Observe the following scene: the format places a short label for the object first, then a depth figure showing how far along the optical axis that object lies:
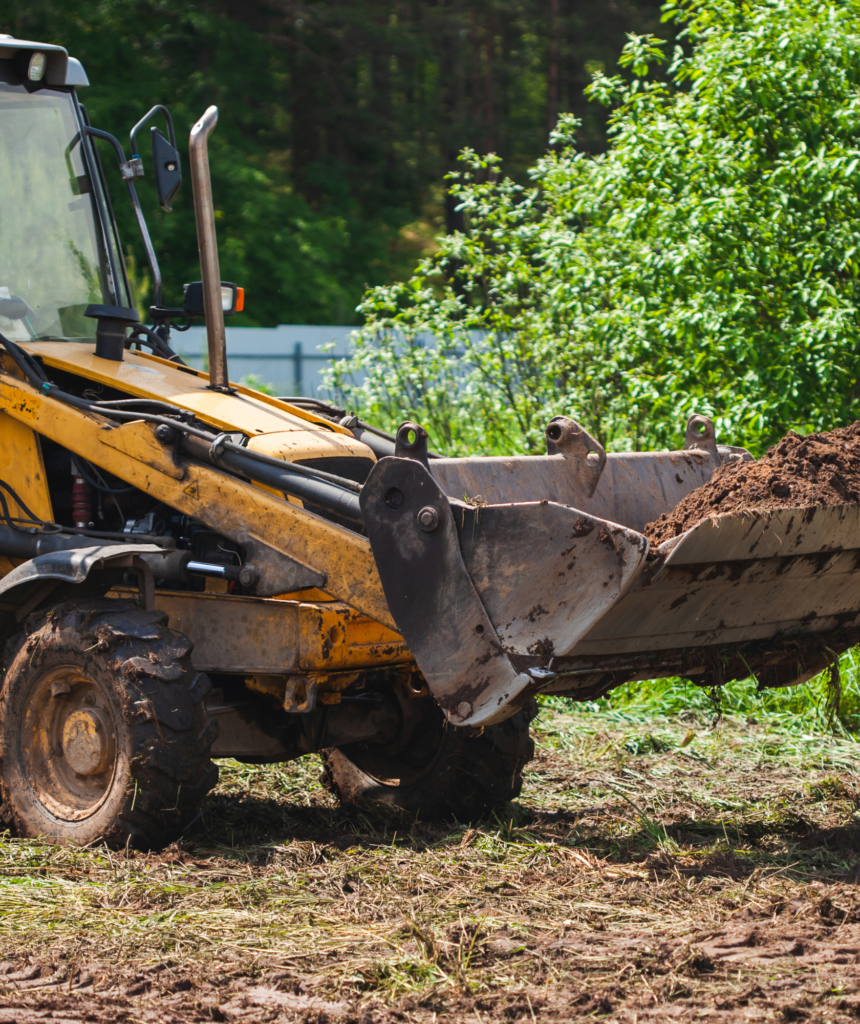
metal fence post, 47.41
